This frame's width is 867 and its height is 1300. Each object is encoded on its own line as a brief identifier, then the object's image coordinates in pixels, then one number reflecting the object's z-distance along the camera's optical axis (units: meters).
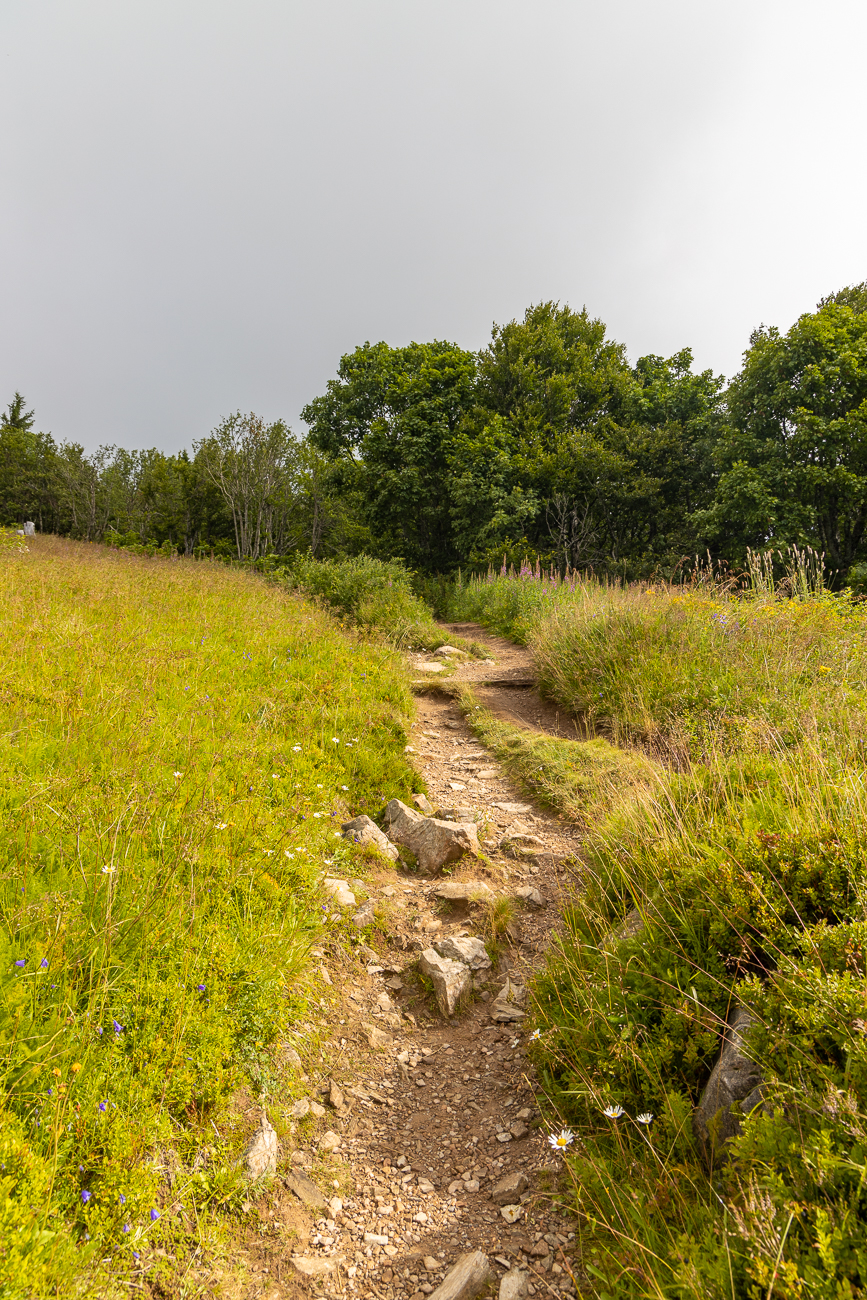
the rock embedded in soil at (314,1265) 1.96
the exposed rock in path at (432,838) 4.49
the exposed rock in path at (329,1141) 2.42
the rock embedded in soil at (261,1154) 2.15
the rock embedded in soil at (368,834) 4.47
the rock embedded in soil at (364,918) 3.69
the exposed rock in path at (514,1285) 1.85
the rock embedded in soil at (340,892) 3.74
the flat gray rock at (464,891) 4.04
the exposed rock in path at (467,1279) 1.87
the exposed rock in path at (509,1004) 3.18
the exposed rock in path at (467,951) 3.51
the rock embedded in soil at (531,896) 4.08
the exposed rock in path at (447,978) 3.25
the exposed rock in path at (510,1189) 2.24
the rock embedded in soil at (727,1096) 1.91
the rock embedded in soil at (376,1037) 3.03
